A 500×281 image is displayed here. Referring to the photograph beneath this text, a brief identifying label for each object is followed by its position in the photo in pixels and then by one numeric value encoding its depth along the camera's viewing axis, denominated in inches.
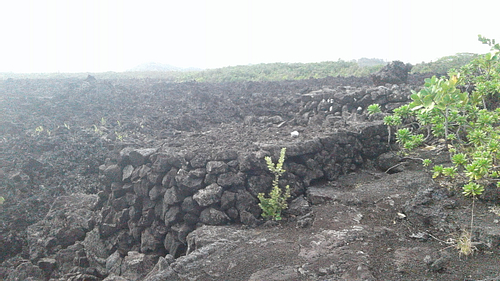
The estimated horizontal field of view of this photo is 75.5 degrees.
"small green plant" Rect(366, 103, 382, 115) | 243.0
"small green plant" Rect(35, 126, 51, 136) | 328.5
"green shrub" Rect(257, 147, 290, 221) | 184.1
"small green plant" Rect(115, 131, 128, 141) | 311.6
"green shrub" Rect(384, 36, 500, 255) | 158.9
